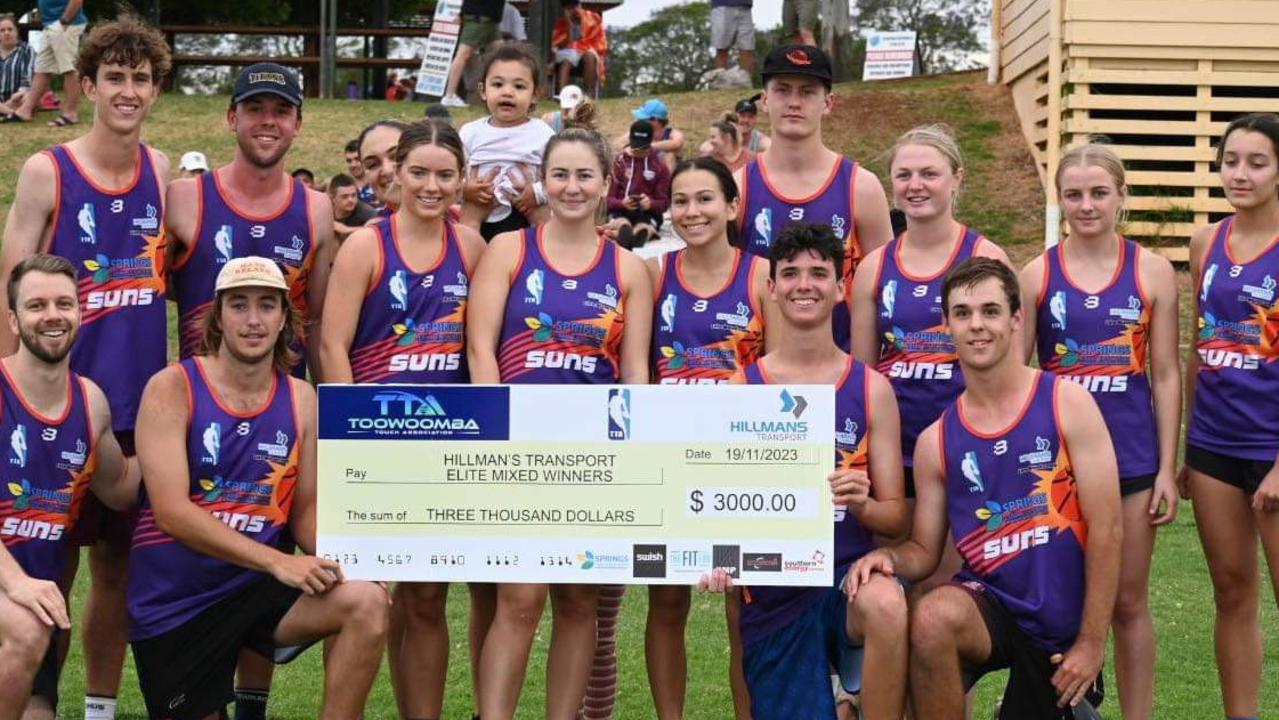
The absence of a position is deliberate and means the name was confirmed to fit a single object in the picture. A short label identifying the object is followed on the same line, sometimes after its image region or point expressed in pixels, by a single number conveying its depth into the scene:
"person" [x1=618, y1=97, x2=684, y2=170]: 14.73
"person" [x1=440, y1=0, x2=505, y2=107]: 17.36
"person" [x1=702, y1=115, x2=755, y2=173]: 13.53
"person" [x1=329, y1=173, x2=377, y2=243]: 10.40
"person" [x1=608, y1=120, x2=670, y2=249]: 13.38
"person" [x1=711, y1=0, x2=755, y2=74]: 20.39
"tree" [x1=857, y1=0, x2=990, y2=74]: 36.34
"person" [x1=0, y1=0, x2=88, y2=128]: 18.52
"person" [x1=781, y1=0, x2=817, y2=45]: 18.77
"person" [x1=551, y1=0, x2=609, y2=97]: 20.19
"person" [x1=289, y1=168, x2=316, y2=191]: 14.35
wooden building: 15.78
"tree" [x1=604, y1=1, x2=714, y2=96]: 40.72
